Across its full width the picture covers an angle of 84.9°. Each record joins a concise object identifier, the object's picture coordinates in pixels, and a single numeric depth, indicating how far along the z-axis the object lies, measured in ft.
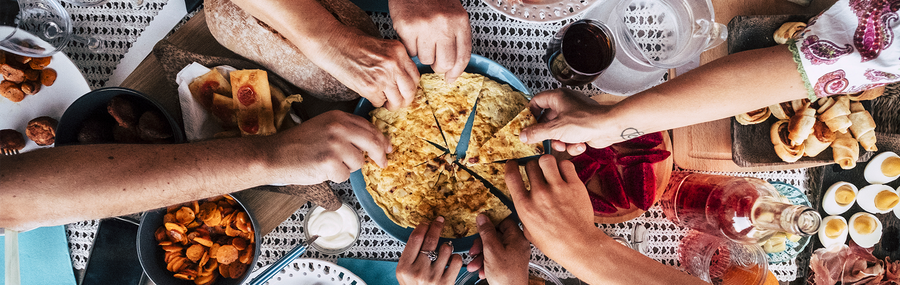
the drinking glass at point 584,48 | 2.27
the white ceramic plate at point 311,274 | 2.59
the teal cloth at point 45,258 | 2.59
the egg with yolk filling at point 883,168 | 2.69
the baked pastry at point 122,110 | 2.13
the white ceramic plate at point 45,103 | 2.42
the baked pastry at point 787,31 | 2.37
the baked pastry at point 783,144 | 2.43
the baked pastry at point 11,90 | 2.38
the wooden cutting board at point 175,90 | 2.45
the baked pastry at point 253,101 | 2.24
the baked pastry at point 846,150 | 2.44
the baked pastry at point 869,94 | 2.44
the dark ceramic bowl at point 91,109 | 2.13
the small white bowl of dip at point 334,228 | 2.61
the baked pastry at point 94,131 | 2.15
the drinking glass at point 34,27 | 2.35
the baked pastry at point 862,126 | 2.44
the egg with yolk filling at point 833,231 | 2.68
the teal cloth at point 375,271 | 2.64
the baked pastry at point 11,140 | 2.35
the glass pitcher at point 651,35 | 2.39
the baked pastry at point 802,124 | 2.37
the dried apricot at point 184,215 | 2.33
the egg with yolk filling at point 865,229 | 2.75
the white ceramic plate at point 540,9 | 2.33
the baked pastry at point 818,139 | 2.43
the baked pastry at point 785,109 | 2.44
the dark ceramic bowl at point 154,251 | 2.23
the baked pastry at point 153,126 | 2.14
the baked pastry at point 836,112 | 2.38
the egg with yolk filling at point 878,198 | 2.73
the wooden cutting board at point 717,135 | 2.57
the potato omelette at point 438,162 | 2.45
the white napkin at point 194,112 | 2.28
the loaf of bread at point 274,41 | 2.23
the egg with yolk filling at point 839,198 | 2.68
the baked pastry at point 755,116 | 2.42
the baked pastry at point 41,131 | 2.36
